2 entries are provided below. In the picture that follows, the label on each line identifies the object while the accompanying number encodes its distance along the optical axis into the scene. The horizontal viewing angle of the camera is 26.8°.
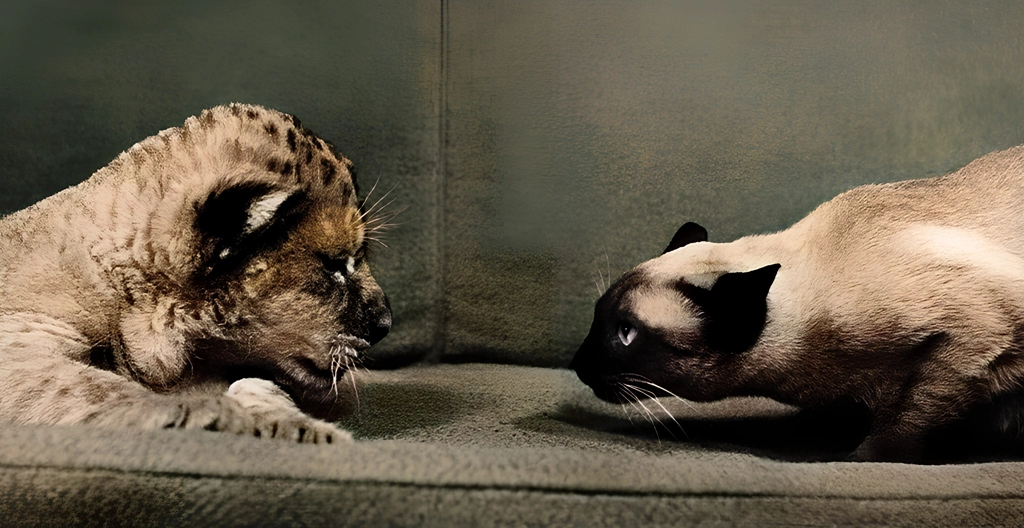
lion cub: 1.05
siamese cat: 1.07
